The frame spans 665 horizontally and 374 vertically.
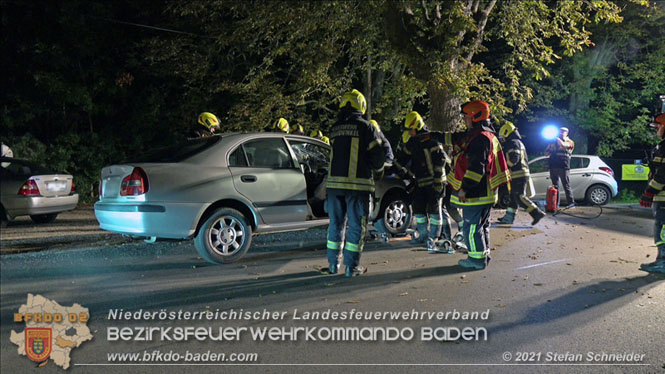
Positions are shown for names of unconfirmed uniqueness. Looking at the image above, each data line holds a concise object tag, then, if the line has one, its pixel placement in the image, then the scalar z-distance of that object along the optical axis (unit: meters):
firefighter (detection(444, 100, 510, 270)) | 6.53
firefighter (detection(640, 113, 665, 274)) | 6.60
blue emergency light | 19.68
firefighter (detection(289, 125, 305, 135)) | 12.55
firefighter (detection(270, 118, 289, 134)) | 11.73
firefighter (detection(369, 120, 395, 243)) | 8.60
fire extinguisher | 12.63
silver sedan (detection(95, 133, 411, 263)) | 6.33
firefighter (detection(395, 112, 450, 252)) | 7.68
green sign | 20.56
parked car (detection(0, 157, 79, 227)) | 10.02
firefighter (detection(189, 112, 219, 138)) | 9.32
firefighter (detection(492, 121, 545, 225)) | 9.96
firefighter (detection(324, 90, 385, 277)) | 6.08
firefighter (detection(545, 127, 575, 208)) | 13.91
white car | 15.92
